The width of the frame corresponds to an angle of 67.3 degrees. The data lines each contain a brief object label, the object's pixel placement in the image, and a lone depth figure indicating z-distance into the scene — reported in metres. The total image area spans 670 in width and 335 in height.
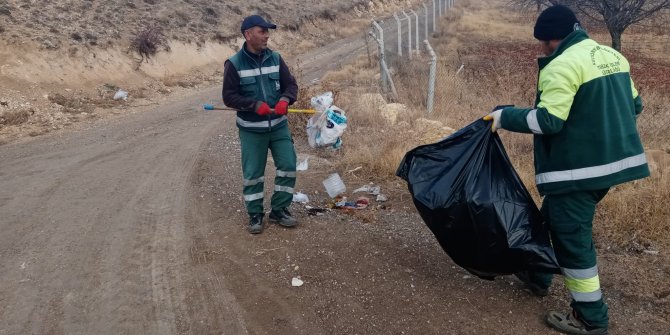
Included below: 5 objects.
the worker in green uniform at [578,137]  2.63
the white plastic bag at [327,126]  6.13
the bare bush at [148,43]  12.46
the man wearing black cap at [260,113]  4.05
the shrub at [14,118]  8.09
